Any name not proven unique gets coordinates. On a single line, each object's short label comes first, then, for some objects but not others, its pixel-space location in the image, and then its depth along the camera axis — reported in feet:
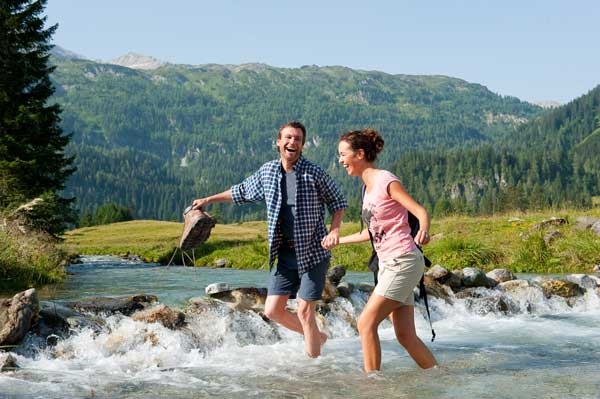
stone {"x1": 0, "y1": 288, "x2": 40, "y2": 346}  28.68
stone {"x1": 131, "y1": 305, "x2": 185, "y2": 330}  33.68
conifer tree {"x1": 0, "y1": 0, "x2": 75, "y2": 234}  92.14
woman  21.21
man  24.66
